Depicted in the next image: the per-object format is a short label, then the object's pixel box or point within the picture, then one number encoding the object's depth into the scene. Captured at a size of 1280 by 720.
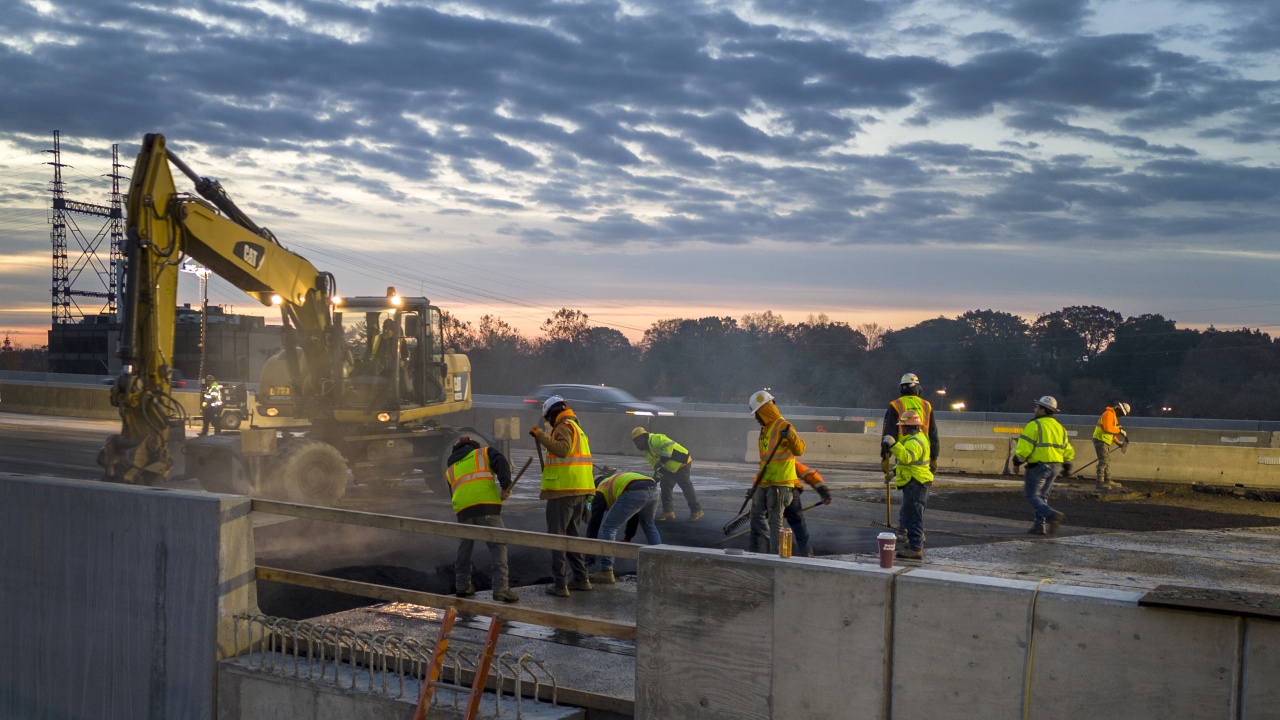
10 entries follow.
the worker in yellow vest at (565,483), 8.86
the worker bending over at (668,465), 12.07
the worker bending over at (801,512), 10.43
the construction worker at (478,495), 8.38
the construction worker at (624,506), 9.63
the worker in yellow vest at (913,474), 10.36
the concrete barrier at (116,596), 6.08
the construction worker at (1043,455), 12.25
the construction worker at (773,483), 9.95
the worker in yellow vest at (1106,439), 18.05
